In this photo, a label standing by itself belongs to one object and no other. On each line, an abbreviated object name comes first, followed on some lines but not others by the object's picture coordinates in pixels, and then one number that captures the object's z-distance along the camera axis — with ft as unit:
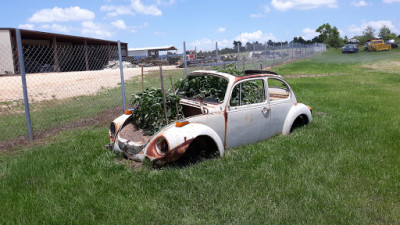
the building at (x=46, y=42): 75.25
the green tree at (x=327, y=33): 304.09
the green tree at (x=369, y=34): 292.49
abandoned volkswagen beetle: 15.46
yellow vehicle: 170.50
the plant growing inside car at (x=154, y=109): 17.15
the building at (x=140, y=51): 182.26
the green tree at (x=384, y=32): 287.69
